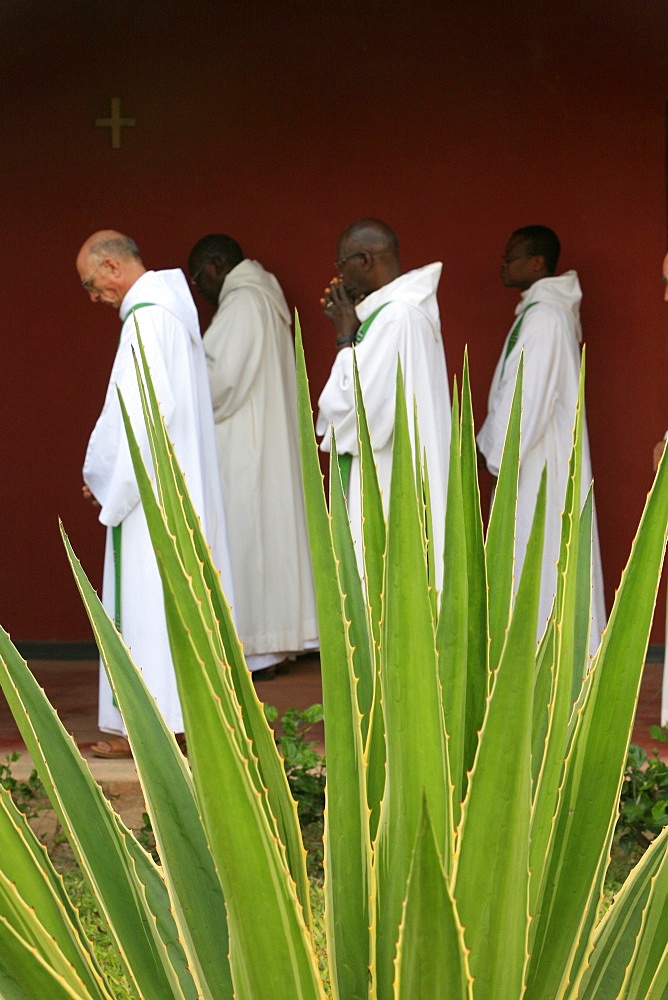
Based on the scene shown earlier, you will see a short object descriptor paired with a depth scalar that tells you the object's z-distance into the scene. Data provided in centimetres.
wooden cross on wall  723
